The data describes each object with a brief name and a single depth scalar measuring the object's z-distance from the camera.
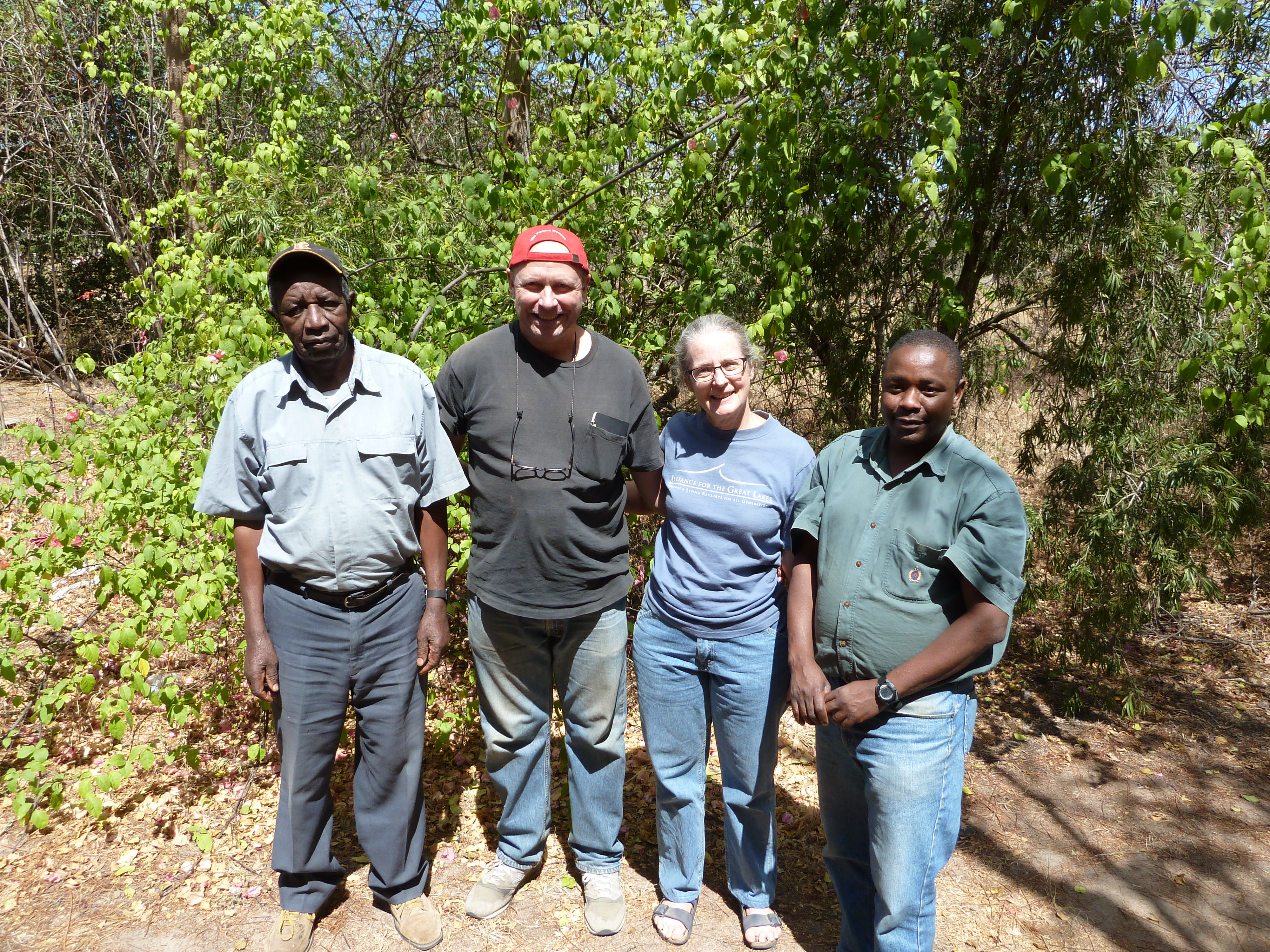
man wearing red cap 2.52
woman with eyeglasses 2.48
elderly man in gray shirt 2.40
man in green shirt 2.01
